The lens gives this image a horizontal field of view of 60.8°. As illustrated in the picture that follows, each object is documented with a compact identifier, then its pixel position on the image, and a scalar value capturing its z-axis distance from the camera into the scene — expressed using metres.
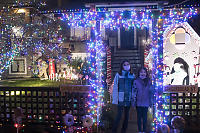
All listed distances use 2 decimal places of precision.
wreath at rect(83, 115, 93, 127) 5.68
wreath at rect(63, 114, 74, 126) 5.77
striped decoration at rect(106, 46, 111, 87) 11.50
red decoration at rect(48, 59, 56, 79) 18.86
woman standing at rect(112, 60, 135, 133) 5.38
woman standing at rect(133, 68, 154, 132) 5.24
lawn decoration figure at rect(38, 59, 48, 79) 18.55
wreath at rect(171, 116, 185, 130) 5.25
